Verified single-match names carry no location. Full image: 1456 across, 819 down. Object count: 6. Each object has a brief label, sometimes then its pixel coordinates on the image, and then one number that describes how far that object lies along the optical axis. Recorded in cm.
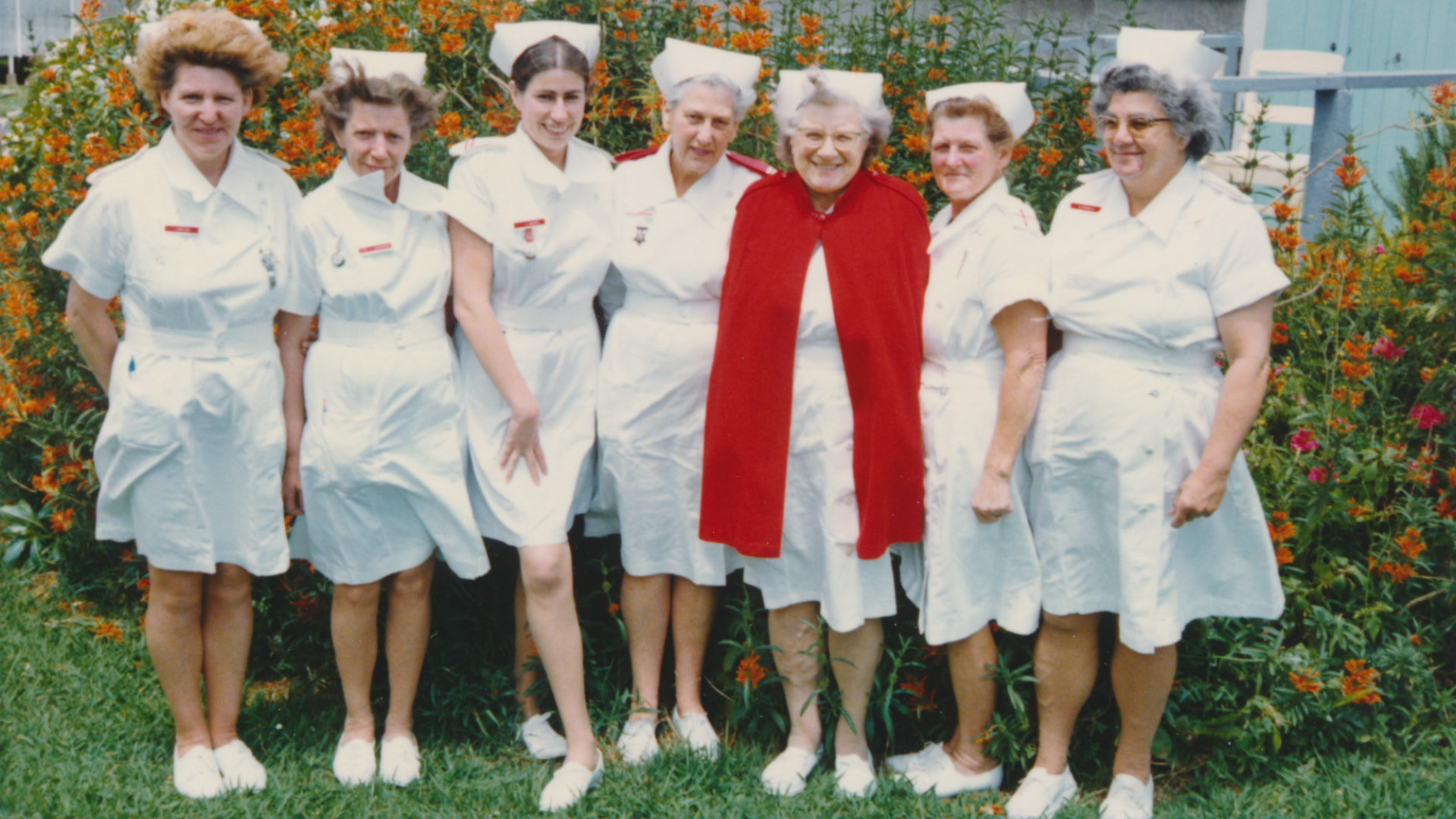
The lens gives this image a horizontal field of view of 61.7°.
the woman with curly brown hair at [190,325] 284
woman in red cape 294
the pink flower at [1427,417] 330
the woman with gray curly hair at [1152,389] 274
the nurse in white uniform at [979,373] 286
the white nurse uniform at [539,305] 309
